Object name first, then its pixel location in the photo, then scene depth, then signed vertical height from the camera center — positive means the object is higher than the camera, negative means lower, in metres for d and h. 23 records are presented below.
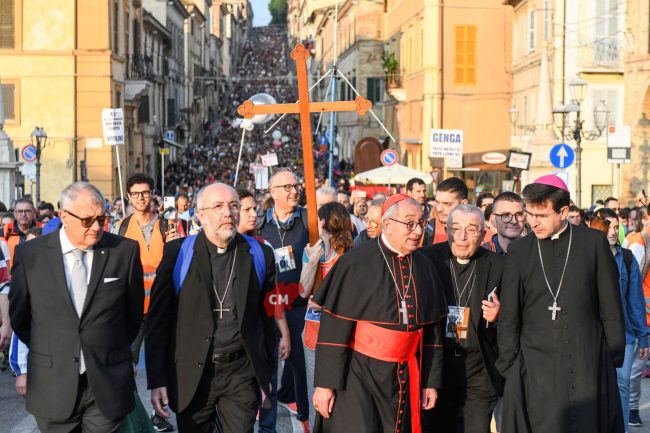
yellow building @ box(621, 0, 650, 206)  30.66 +2.38
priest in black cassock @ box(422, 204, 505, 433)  7.32 -0.90
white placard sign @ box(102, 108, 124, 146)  22.19 +1.16
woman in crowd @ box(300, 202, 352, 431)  8.25 -0.48
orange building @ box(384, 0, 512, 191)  45.00 +4.51
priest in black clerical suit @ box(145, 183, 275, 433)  6.74 -0.82
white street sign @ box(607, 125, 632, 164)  22.22 +0.85
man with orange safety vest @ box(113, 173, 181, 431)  9.78 -0.34
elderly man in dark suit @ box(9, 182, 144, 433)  6.37 -0.71
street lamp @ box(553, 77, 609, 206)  22.17 +1.71
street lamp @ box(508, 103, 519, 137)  41.57 +2.56
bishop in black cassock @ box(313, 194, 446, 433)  6.60 -0.84
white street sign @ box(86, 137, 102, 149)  40.44 +1.53
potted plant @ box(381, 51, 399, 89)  53.47 +5.38
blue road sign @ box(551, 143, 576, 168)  20.14 +0.56
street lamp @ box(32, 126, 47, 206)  30.09 +0.66
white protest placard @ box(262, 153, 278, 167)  30.42 +0.72
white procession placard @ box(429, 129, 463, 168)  25.70 +0.96
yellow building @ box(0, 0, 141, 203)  40.62 +3.93
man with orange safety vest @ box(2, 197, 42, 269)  13.67 -0.41
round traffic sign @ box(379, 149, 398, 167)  27.87 +0.71
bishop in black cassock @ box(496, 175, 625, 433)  6.70 -0.80
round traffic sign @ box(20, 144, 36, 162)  30.58 +0.89
